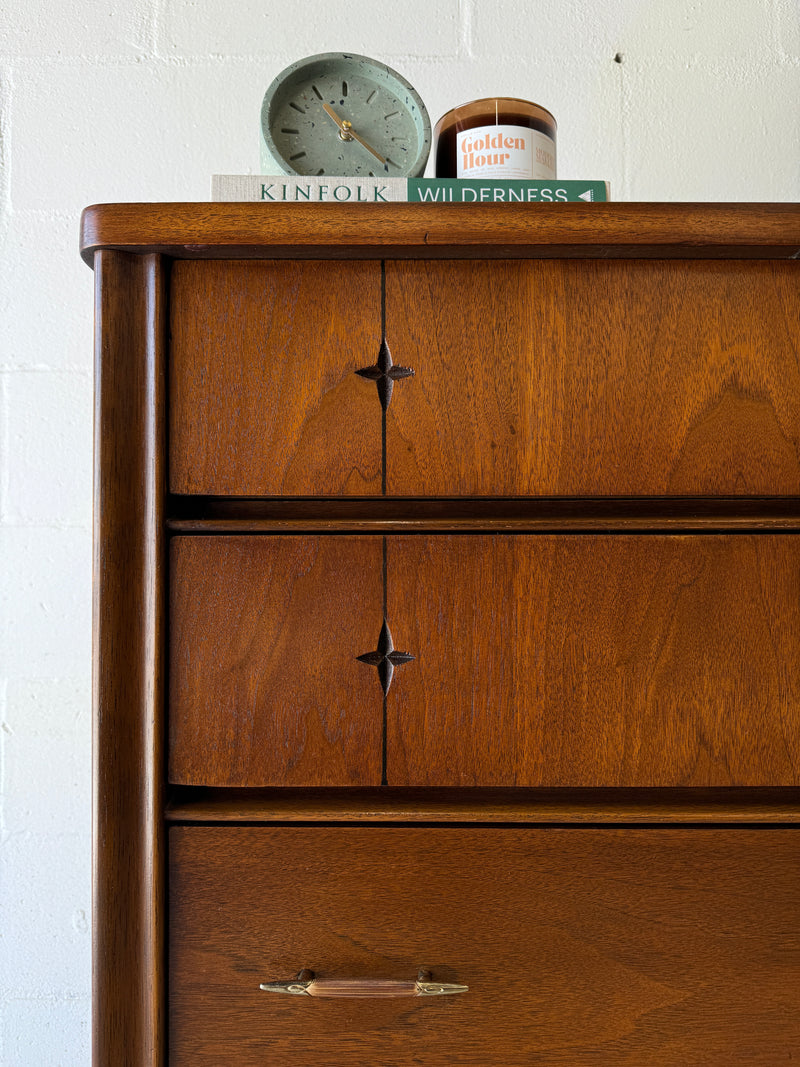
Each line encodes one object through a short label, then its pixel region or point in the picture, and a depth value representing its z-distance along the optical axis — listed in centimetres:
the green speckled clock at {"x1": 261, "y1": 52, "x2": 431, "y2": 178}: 68
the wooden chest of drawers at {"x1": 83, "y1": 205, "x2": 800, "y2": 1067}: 55
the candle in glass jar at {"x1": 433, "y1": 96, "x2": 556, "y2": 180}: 64
